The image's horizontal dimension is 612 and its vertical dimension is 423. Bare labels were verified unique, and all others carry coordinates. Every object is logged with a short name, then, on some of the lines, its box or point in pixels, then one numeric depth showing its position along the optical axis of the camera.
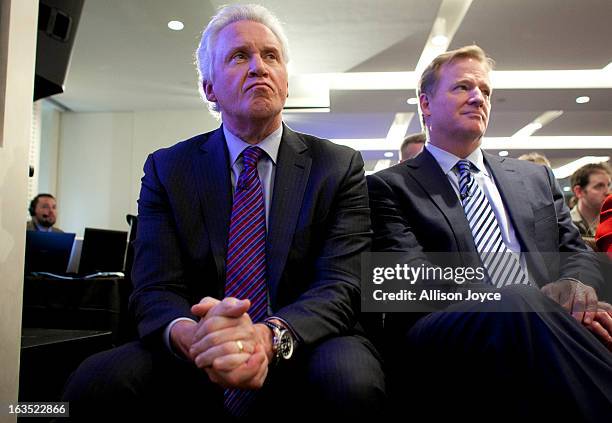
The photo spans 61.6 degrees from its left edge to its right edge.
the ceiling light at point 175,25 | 4.95
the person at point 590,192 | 3.40
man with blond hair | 0.90
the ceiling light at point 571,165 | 10.27
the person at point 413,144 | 3.25
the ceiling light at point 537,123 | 7.85
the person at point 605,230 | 1.65
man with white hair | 0.93
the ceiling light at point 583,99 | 6.66
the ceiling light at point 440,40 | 5.27
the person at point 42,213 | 5.05
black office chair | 1.31
